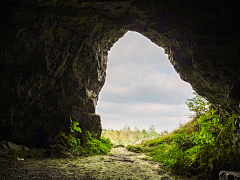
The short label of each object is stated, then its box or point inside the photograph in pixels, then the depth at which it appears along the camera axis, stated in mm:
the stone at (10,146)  4803
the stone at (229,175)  2654
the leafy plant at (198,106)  5773
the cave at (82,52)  3475
